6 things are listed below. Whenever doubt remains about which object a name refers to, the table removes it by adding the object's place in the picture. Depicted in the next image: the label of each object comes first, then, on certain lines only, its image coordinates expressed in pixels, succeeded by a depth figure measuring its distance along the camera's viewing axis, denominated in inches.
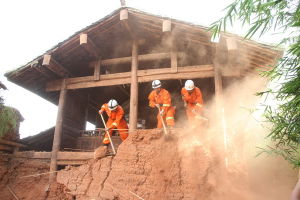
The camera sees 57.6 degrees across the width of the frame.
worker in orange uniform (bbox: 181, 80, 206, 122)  312.8
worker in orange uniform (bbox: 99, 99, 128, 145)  349.7
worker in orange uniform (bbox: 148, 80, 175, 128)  312.2
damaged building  295.9
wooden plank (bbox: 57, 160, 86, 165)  299.7
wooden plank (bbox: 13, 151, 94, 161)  299.8
